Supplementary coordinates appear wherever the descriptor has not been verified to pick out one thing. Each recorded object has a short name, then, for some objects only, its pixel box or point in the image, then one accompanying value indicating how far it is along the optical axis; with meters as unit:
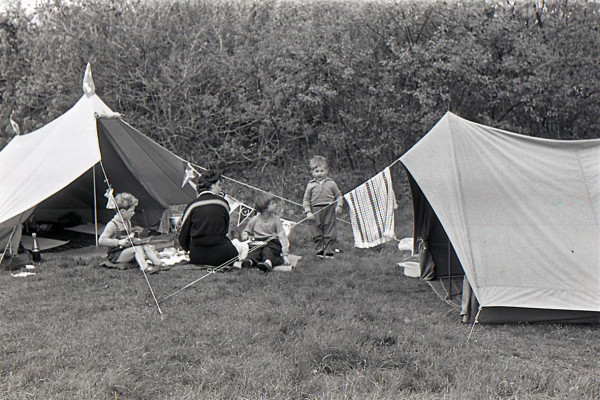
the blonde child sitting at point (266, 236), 5.53
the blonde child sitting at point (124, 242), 5.41
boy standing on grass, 6.27
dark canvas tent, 5.92
